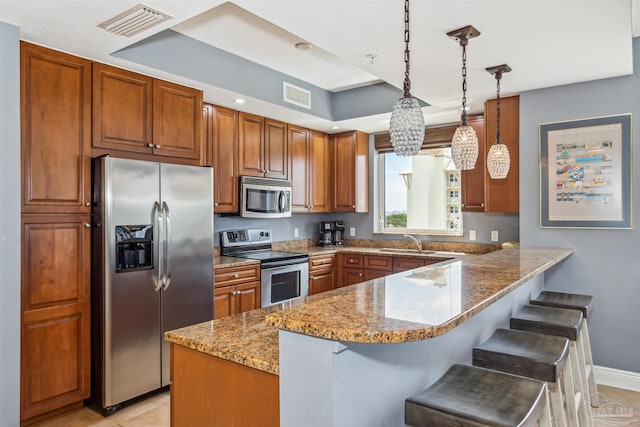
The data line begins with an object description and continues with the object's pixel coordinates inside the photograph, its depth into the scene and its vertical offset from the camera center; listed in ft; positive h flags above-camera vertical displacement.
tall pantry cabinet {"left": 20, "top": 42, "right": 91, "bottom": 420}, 7.91 -0.27
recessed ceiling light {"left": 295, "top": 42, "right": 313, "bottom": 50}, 10.53 +4.43
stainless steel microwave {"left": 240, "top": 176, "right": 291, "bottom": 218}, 13.16 +0.60
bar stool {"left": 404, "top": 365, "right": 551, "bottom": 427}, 4.07 -2.01
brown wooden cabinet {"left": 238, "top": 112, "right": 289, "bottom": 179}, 13.24 +2.33
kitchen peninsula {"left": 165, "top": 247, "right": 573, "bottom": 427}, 3.52 -1.47
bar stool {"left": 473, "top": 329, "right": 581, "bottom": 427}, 5.68 -2.08
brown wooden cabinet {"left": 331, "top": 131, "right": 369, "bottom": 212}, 16.49 +1.80
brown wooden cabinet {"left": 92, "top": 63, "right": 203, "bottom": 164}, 9.00 +2.42
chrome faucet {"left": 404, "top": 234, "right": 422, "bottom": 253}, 15.46 -1.03
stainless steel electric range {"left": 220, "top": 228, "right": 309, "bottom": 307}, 12.59 -1.56
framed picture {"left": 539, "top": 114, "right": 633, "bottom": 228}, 10.17 +1.05
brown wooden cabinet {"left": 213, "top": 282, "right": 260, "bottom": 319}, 11.18 -2.40
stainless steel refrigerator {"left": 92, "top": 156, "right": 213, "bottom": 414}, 8.61 -1.17
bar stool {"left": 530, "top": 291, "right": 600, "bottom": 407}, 8.91 -2.01
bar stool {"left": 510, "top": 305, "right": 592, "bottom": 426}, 7.27 -2.07
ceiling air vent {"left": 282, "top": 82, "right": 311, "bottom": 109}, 12.85 +3.91
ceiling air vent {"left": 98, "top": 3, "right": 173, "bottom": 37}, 6.76 +3.40
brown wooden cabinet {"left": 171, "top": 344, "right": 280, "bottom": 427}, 4.13 -1.97
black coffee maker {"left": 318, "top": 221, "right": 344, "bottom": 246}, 17.43 -0.79
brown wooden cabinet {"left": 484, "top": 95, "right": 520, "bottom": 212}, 11.86 +1.91
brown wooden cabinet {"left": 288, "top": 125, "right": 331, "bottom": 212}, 15.29 +1.79
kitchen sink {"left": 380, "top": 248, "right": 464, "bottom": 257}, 14.24 -1.39
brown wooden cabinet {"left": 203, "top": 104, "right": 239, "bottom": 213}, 12.17 +1.94
